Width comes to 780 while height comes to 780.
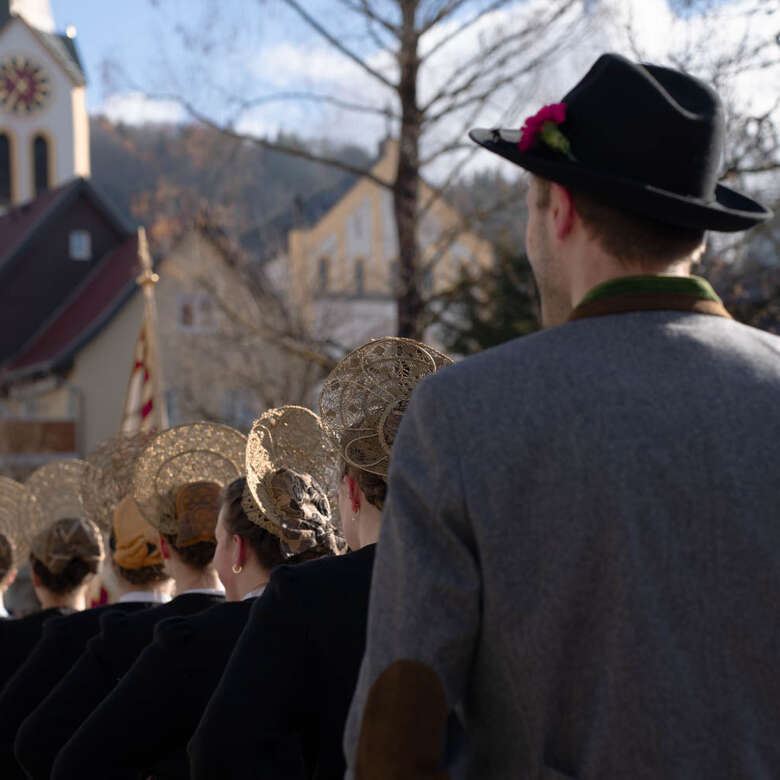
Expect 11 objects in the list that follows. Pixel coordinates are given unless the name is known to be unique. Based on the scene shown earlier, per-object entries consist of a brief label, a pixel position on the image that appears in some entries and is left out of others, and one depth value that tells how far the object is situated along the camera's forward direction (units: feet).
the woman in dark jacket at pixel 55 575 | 16.97
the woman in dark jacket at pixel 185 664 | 11.63
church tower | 158.61
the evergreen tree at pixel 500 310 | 60.75
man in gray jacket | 6.09
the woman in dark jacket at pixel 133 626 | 13.21
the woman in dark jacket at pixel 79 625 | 14.98
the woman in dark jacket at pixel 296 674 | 9.58
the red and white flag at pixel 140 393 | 35.65
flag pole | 35.70
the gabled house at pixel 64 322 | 111.14
